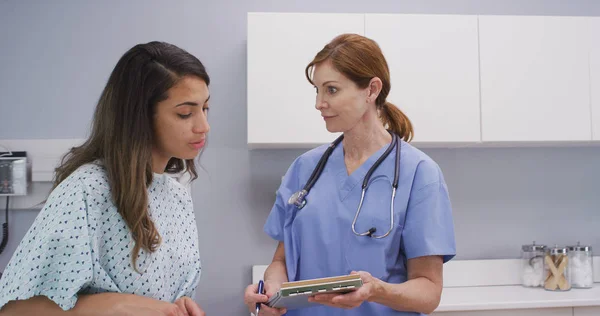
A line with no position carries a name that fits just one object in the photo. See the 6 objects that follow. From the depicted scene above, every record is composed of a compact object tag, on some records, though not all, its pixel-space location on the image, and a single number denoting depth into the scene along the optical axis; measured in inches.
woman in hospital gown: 39.8
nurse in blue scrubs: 56.2
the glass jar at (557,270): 99.8
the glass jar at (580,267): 101.9
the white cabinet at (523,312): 89.5
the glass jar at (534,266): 103.1
